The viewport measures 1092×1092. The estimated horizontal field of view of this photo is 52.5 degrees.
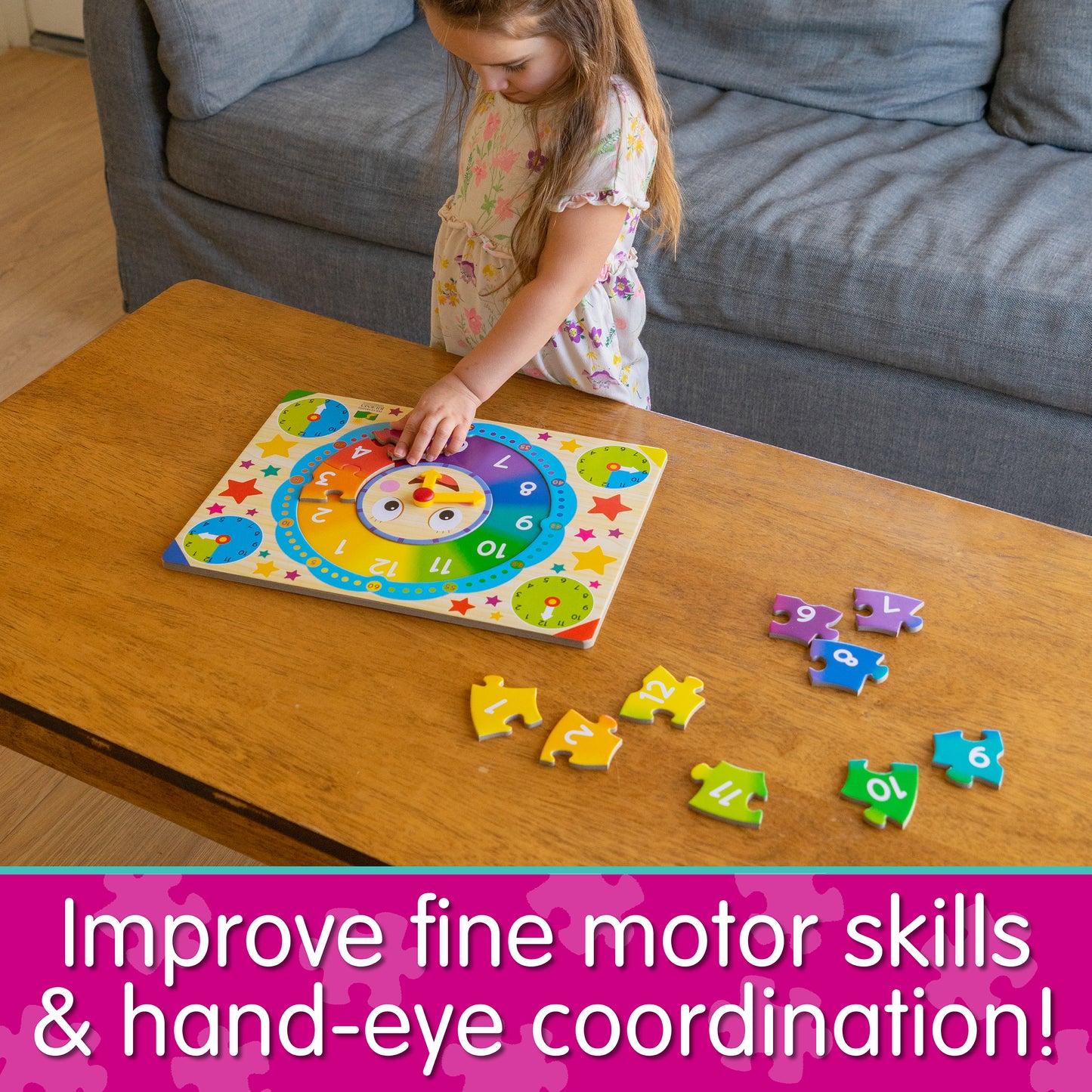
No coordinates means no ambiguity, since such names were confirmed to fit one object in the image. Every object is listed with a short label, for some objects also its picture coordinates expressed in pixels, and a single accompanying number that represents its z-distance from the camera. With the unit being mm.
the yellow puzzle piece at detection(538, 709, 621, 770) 692
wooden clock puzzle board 799
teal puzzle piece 682
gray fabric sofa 1454
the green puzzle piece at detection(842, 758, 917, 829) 661
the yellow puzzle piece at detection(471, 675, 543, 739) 711
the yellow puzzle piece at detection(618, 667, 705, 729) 721
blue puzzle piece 741
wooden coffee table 663
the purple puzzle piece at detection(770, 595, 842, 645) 775
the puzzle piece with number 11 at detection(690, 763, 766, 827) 661
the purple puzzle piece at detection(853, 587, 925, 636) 778
